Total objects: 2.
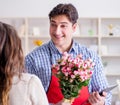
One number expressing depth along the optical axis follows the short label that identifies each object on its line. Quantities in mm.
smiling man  1952
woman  1301
